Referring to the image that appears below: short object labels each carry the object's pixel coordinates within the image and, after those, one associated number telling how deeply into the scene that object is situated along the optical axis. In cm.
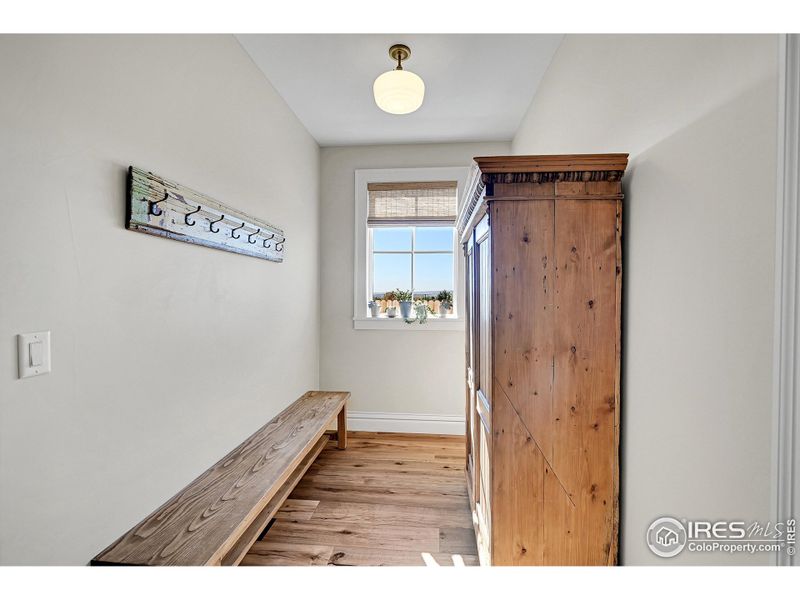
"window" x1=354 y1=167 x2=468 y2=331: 353
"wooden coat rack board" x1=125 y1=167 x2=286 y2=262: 140
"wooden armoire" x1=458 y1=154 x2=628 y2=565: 135
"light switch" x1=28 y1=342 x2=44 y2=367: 103
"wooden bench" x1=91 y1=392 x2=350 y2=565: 128
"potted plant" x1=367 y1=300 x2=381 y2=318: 359
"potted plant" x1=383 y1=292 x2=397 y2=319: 358
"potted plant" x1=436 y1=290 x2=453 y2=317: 352
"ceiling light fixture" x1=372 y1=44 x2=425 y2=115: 195
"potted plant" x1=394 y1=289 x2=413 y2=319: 349
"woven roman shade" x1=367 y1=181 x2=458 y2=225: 353
